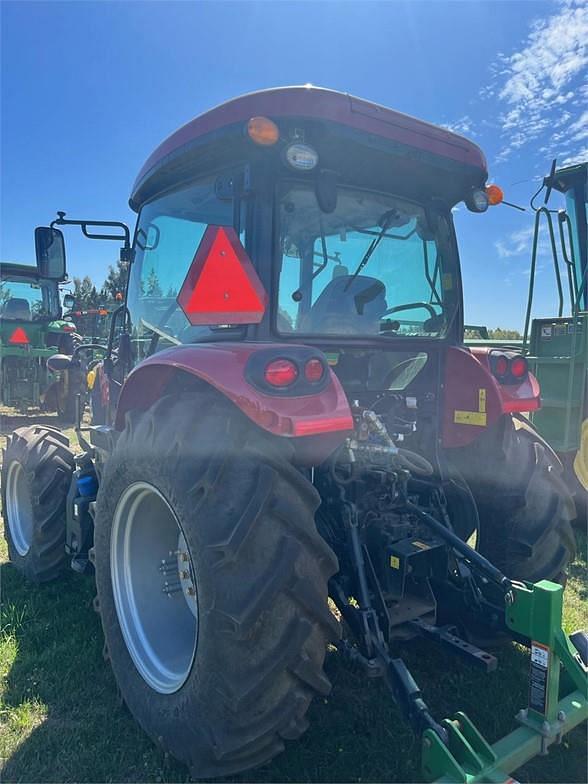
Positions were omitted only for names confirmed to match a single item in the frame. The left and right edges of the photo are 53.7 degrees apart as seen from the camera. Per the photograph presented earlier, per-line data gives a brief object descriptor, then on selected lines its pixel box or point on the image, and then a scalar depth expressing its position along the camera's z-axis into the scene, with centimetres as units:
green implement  165
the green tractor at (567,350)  473
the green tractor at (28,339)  1087
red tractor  183
